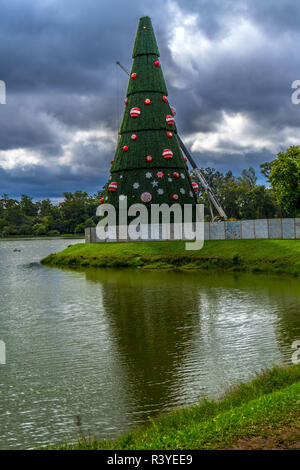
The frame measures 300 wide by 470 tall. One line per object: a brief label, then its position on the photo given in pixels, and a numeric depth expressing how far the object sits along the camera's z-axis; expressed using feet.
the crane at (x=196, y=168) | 200.23
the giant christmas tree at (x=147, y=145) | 178.40
